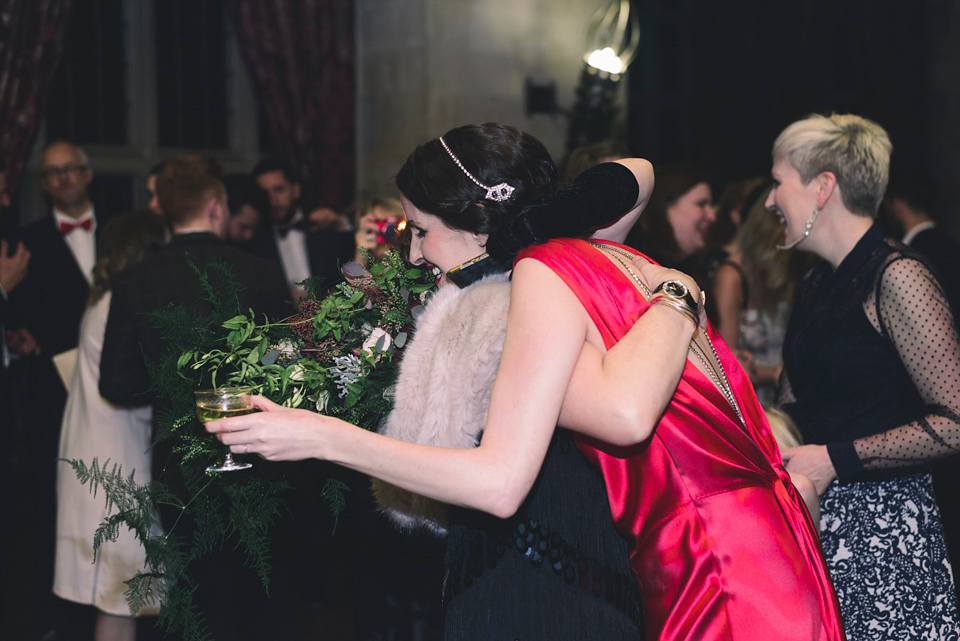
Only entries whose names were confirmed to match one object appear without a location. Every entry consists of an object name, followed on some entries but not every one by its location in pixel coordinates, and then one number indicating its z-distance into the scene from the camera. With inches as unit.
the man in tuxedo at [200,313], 106.0
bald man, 149.7
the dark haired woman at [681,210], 123.6
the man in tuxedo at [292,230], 195.9
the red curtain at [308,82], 238.1
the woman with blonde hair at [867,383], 79.3
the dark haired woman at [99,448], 118.9
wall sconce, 248.1
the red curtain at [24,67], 192.2
